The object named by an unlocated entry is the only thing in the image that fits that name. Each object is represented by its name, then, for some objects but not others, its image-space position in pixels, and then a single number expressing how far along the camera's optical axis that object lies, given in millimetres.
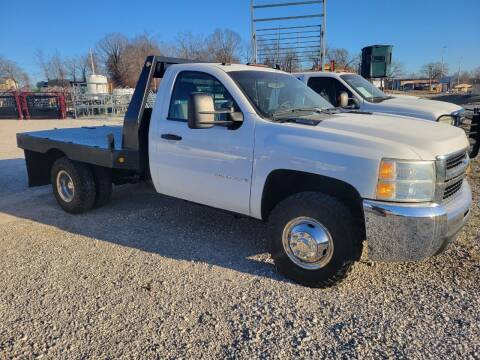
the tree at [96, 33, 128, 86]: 57438
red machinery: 24641
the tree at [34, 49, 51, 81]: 69062
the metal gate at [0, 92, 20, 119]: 25033
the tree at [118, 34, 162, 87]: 55125
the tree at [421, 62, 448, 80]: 113000
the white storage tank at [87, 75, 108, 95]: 33488
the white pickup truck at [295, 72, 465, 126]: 7500
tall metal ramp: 11938
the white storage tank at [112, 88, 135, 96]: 28984
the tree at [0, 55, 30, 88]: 69812
